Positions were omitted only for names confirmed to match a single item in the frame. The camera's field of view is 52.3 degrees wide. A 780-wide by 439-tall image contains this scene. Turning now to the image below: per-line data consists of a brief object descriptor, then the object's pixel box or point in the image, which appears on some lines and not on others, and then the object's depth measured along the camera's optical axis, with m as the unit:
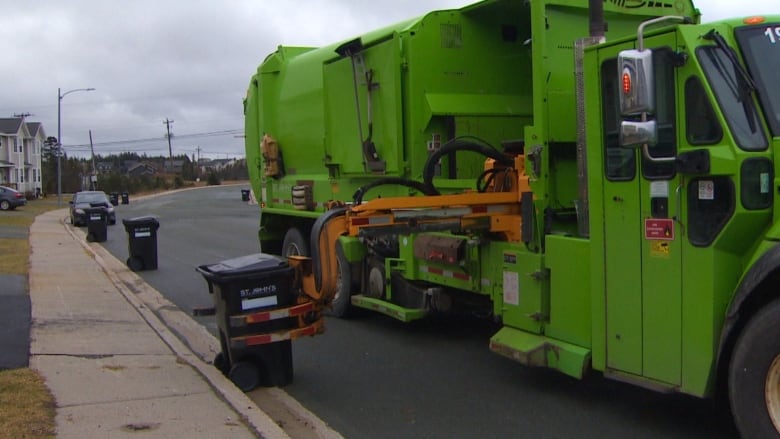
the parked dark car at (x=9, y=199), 47.94
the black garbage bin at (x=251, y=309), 6.39
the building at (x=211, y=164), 150.68
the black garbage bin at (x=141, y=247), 15.84
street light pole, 49.41
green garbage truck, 4.38
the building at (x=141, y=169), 145.50
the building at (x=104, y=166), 132.75
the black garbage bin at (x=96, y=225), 23.59
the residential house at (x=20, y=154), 77.88
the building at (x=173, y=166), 148.12
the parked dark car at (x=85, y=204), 33.03
